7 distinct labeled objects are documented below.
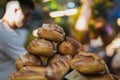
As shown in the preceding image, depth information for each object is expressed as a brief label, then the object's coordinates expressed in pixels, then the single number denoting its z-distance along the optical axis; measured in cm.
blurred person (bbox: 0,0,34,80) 224
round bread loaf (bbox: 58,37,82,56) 119
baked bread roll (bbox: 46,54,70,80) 104
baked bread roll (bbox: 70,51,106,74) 103
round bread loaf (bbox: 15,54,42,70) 115
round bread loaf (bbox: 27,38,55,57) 116
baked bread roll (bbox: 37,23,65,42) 119
